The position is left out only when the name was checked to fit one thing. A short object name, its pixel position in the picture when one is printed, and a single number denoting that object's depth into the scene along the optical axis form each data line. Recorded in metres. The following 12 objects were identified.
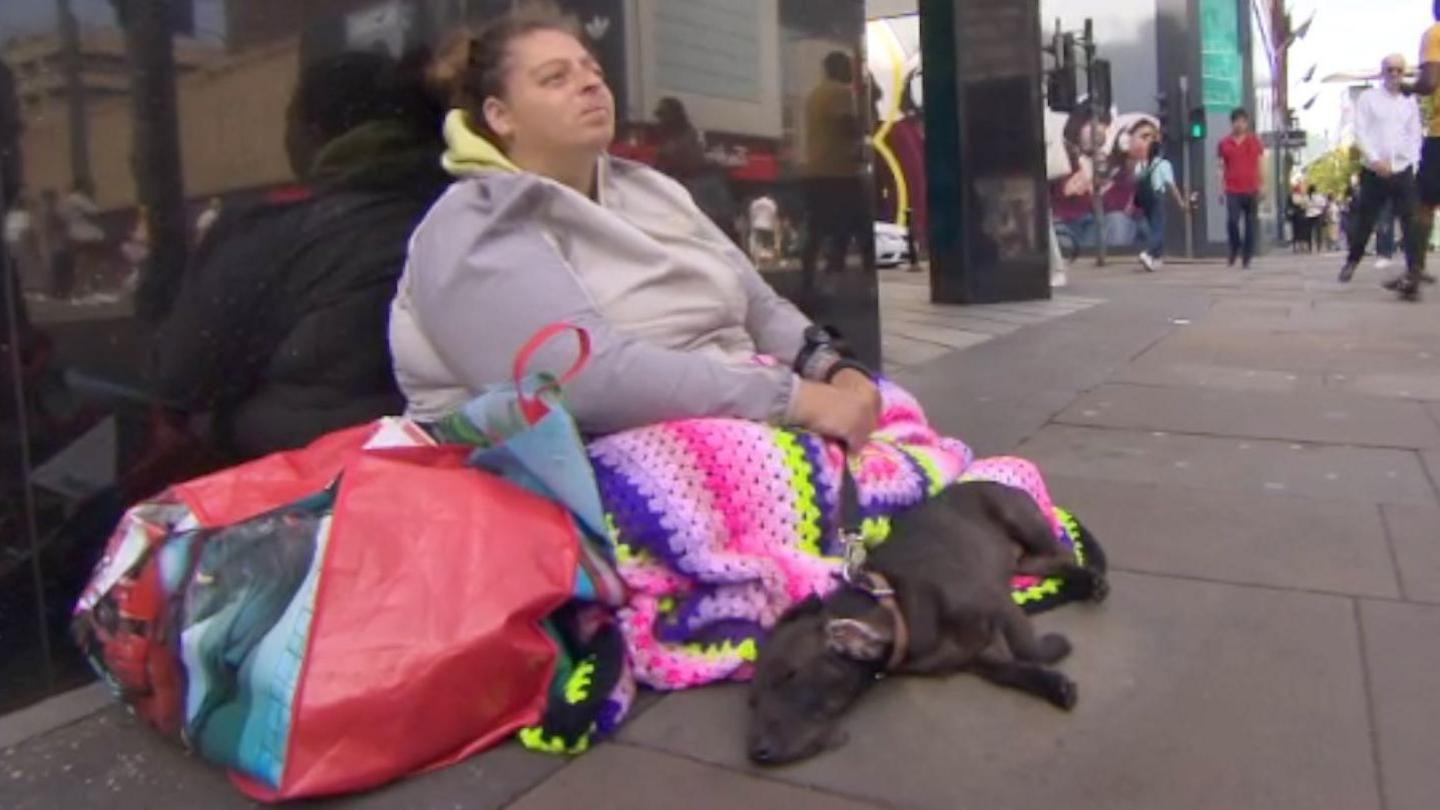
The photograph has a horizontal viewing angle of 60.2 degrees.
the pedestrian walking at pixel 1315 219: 31.11
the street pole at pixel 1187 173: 20.06
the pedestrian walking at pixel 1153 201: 15.99
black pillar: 9.41
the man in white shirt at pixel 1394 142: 8.91
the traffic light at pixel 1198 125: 19.44
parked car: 19.81
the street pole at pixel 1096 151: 13.93
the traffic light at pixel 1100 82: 13.80
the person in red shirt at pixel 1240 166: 15.38
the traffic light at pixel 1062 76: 12.89
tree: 59.52
